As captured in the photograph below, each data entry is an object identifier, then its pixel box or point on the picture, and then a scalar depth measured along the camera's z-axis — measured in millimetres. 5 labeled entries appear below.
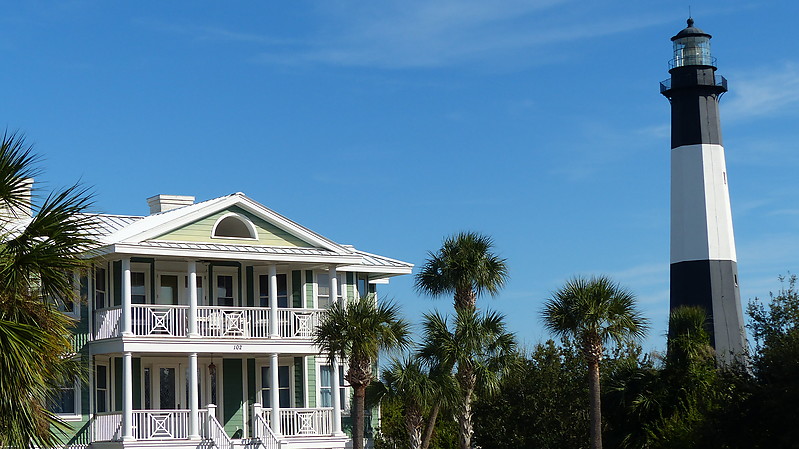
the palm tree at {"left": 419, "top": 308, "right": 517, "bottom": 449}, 33062
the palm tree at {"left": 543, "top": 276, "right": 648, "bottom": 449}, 31672
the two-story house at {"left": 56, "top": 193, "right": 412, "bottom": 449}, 32031
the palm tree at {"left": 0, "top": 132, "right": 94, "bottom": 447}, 16969
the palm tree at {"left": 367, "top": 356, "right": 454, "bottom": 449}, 31875
